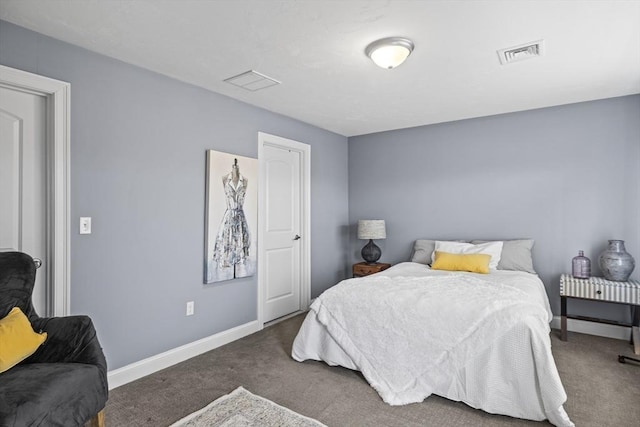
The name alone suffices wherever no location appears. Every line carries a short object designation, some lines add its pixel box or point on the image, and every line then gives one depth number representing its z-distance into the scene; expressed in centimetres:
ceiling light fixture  231
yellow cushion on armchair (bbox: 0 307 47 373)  167
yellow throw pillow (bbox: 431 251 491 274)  359
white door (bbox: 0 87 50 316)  218
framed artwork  325
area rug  211
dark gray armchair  147
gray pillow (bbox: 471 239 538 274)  376
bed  211
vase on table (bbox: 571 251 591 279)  351
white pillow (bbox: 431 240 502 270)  381
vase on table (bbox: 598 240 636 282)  330
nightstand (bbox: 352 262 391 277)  451
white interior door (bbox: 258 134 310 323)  397
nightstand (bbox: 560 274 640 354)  316
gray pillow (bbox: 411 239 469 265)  433
